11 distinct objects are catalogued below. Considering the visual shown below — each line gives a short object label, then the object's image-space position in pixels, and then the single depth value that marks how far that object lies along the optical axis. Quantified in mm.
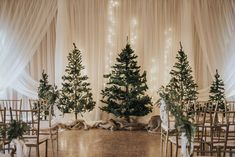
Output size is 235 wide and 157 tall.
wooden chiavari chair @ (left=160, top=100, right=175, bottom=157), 2824
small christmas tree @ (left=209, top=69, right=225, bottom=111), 4548
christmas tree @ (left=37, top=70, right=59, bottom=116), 4524
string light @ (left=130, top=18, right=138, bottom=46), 4987
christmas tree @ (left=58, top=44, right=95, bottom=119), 4636
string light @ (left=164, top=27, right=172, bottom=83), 4943
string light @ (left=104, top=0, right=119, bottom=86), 4999
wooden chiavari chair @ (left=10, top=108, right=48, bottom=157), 2669
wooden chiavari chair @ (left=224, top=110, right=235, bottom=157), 2594
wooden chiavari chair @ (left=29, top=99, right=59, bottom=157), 3123
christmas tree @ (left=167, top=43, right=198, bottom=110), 4575
